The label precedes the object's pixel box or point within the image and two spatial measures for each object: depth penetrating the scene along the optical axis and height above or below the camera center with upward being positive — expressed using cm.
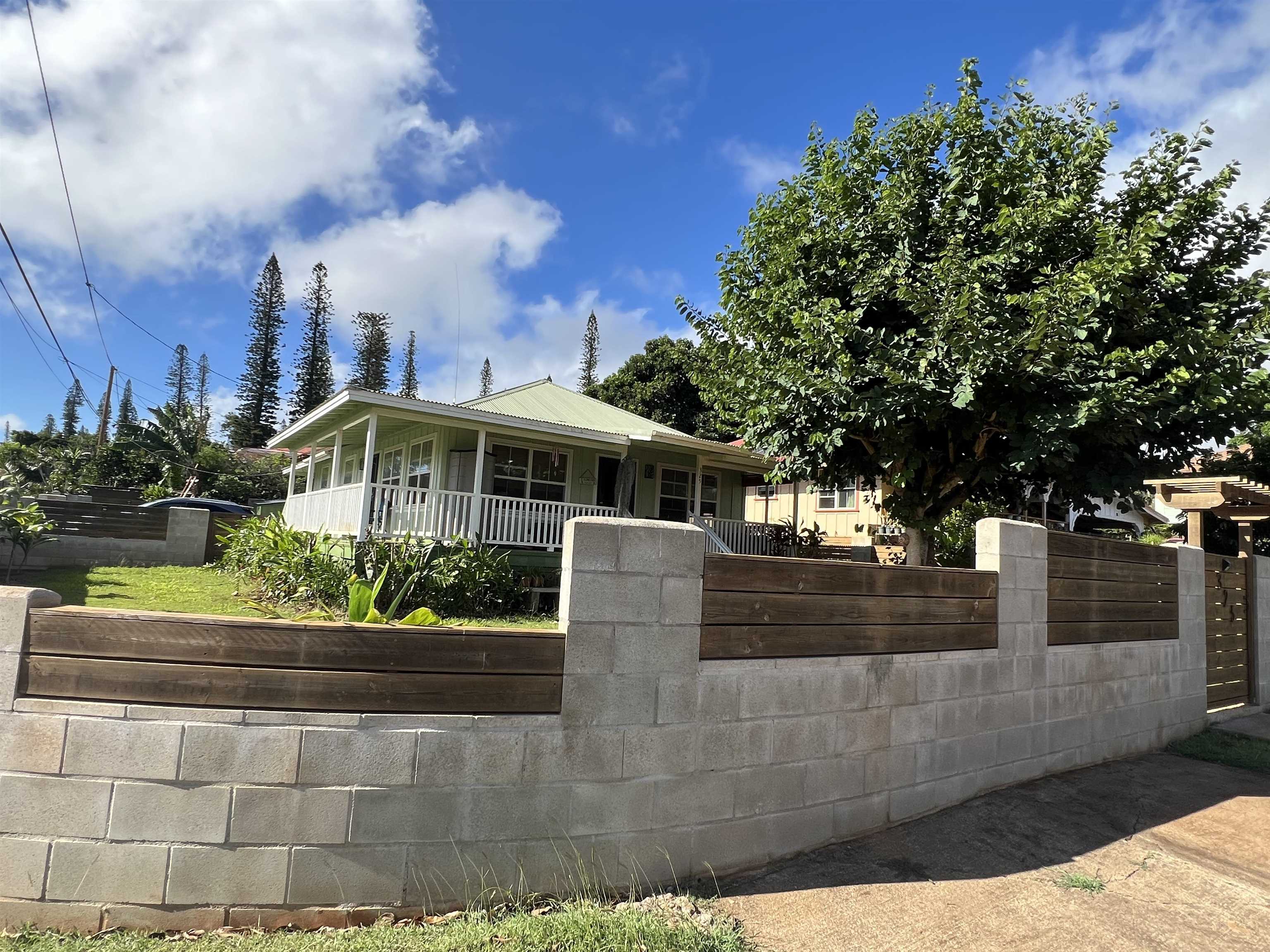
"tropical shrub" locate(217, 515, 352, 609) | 1024 -47
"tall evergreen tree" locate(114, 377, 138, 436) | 7084 +1192
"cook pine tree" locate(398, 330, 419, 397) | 5856 +1388
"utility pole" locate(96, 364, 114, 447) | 3034 +461
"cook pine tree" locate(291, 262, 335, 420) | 4759 +1236
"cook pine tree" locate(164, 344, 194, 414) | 6244 +1351
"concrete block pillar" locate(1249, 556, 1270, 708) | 868 -51
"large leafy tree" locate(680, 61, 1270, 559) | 792 +314
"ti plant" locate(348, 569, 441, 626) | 391 -40
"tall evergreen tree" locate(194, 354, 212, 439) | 6166 +1288
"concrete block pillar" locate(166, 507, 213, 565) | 1415 -12
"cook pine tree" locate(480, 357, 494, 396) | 7450 +1765
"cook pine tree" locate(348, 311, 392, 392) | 5206 +1391
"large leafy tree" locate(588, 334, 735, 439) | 2853 +660
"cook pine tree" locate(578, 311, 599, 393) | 5500 +1557
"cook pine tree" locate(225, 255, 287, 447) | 4716 +1104
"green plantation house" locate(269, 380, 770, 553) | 1200 +178
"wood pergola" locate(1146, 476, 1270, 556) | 827 +102
